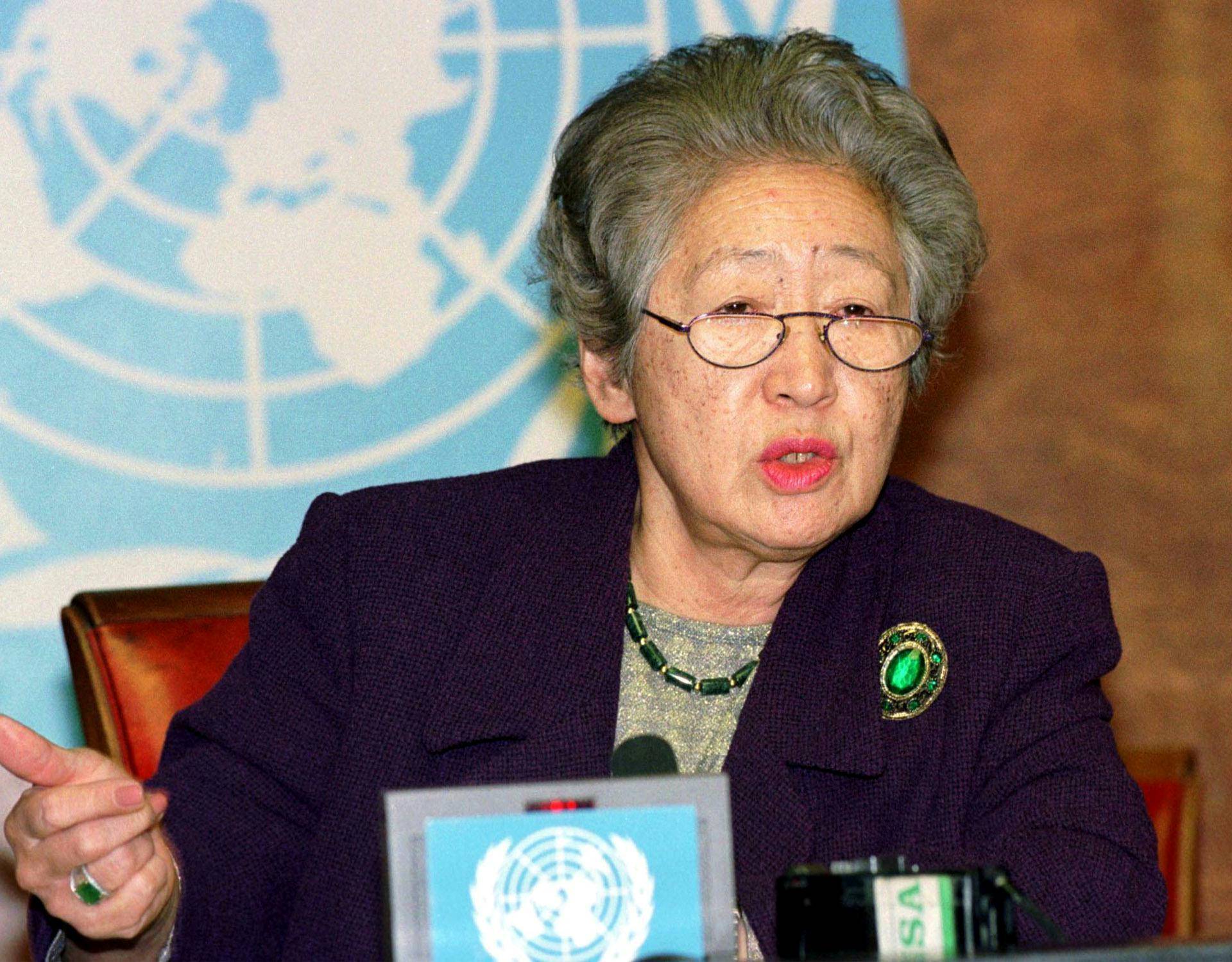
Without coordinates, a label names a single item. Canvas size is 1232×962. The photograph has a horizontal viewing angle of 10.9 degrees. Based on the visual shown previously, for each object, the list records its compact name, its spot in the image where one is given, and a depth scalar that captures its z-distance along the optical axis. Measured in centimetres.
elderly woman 316
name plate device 285
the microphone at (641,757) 292
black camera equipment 286
